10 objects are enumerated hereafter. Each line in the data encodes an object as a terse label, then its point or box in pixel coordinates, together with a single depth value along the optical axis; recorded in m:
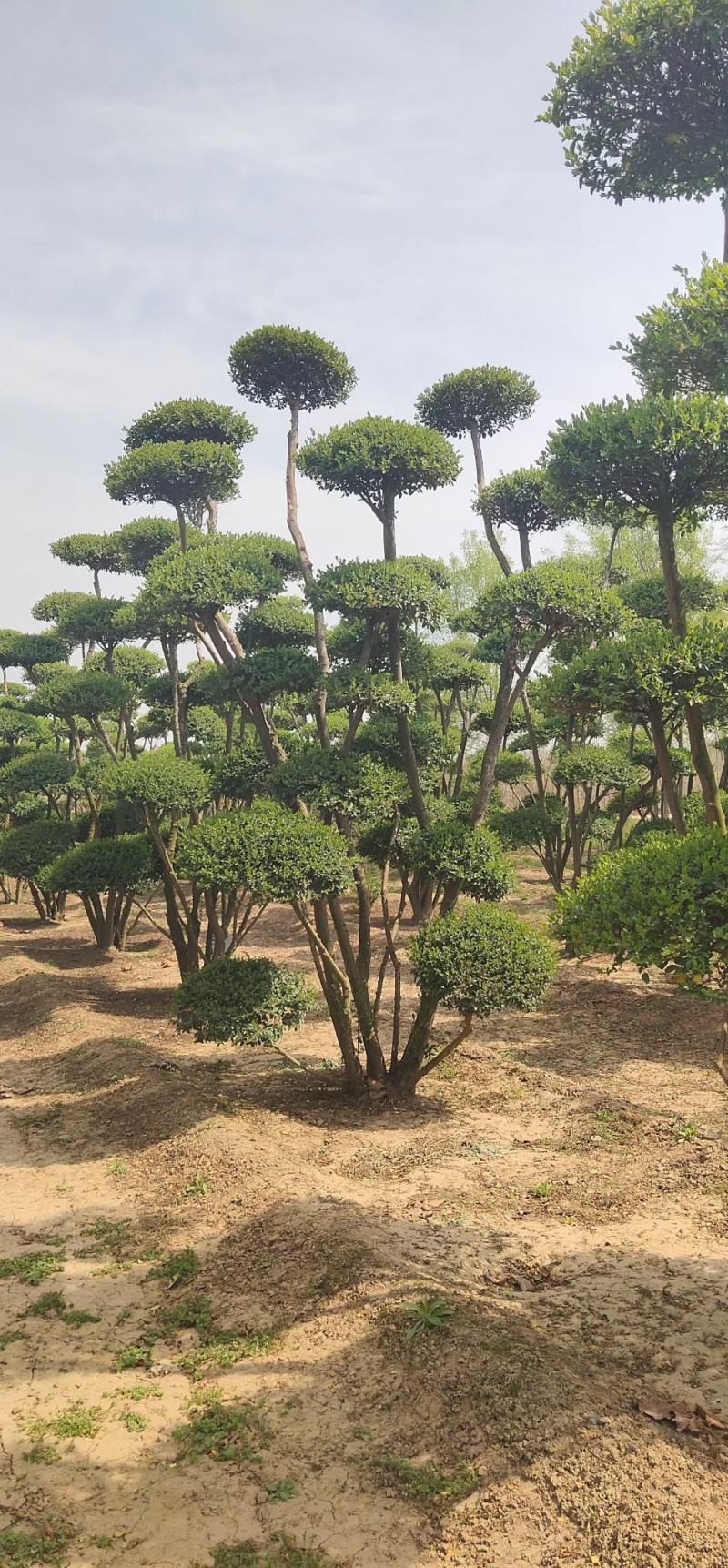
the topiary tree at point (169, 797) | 12.63
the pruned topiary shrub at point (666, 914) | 5.00
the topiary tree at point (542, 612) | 11.03
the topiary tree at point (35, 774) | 20.66
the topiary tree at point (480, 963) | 8.51
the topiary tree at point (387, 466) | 11.39
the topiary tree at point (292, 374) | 13.18
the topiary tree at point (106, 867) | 14.83
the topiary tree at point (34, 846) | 18.58
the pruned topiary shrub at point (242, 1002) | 9.18
